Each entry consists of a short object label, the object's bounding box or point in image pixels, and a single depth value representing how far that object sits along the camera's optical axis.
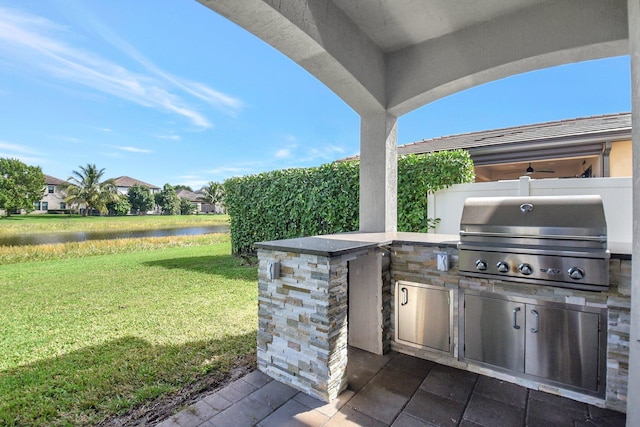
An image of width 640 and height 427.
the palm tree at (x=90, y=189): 36.05
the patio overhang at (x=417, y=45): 2.36
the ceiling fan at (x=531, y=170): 7.71
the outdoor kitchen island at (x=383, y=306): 2.23
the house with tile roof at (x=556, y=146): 5.90
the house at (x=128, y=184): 47.84
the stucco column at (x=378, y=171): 4.05
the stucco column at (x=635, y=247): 1.76
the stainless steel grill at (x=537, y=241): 2.15
